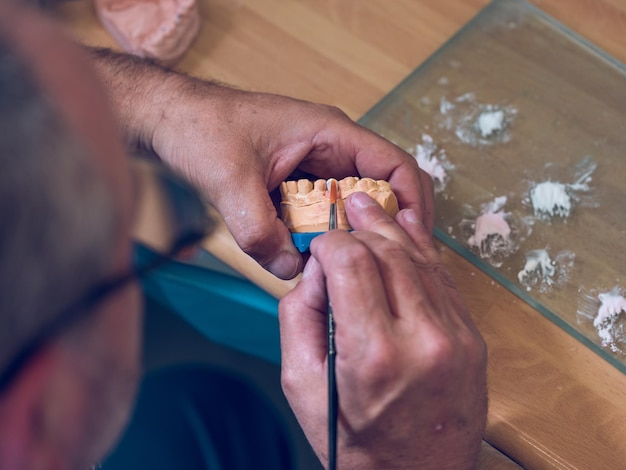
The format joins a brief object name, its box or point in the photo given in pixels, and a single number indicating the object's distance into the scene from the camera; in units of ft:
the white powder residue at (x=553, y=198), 1.73
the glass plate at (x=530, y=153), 1.67
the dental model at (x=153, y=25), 1.85
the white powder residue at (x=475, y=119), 1.81
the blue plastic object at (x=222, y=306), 1.77
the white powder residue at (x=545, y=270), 1.67
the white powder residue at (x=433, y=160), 1.77
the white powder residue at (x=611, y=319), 1.62
